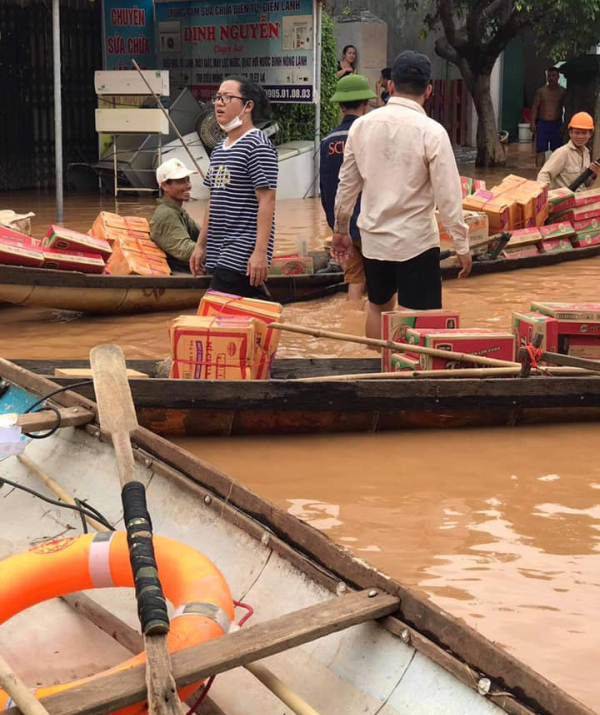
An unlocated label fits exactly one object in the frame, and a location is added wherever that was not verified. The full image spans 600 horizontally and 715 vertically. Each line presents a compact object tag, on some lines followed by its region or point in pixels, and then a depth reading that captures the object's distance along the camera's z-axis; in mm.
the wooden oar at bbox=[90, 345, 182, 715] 2623
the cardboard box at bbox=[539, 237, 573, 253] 11359
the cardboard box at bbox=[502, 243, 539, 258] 11094
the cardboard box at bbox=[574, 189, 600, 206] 11422
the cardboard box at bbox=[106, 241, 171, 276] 8633
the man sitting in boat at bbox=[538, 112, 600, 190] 11148
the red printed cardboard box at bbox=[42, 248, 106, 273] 8102
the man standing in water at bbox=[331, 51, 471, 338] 6090
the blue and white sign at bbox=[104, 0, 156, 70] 17203
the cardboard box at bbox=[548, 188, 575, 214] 11312
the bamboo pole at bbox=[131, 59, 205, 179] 14223
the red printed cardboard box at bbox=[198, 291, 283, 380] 6043
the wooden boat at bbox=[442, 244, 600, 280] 10492
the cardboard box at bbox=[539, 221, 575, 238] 11305
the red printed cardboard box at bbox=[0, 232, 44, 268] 7863
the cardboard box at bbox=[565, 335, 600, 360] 6457
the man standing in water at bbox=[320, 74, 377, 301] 7941
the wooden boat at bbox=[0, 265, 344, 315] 7938
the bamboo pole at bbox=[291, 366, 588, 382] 5969
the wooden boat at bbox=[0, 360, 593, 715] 2742
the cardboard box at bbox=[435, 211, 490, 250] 10391
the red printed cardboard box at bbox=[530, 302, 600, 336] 6410
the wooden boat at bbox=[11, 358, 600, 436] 5812
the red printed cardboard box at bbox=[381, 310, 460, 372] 6230
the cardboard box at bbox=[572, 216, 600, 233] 11680
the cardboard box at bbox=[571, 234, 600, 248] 11688
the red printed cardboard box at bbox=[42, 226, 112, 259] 8227
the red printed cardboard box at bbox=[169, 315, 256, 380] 5891
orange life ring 3100
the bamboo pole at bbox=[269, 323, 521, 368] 5934
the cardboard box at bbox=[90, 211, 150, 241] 8977
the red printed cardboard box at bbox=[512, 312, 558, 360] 6359
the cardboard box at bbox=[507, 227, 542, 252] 11070
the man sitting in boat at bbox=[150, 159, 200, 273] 8258
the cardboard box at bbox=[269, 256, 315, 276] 9383
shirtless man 18875
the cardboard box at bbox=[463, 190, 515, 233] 10742
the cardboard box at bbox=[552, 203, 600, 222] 11617
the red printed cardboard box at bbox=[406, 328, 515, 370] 6102
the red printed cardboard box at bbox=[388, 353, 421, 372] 6184
